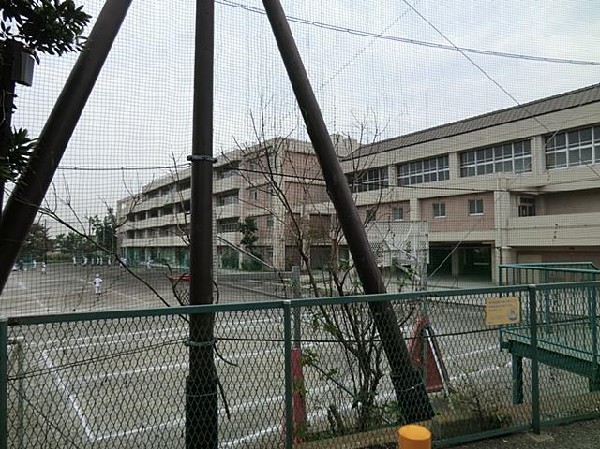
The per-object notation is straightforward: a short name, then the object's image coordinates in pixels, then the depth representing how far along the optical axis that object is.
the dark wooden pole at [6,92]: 2.57
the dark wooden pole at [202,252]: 2.81
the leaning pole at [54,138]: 2.73
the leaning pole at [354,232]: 3.24
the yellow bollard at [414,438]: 1.85
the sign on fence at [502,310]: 3.19
